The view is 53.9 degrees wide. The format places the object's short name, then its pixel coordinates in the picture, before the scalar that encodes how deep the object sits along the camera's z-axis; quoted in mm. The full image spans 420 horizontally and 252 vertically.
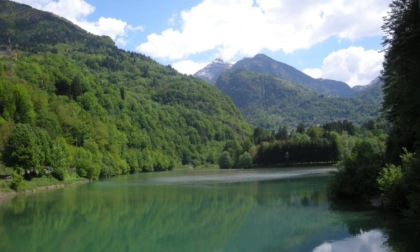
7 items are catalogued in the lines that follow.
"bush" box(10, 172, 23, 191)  63025
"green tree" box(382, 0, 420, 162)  24781
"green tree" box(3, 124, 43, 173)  69062
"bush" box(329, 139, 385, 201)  41438
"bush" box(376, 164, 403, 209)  31609
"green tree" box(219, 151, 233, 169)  184938
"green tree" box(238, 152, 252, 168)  173400
